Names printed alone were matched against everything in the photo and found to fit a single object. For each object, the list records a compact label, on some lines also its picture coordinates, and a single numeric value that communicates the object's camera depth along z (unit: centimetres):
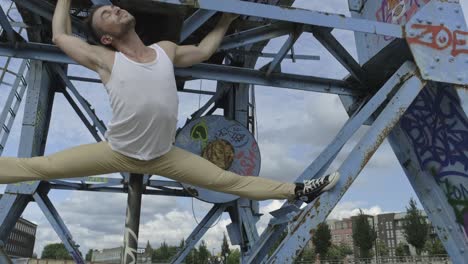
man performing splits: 237
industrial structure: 342
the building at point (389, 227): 11756
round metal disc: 699
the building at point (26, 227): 6947
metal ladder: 773
